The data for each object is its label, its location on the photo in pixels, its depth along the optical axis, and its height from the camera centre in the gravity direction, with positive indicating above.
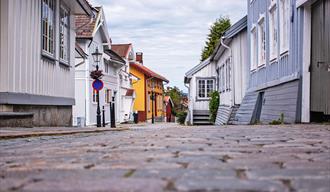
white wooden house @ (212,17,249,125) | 21.16 +1.72
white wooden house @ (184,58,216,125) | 32.38 +1.53
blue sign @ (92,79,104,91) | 20.25 +0.87
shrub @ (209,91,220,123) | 28.57 +0.09
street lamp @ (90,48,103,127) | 20.43 +1.26
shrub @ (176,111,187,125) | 35.21 -0.76
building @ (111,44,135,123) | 41.59 +1.66
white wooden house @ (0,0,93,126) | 9.20 +1.01
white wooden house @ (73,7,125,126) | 28.10 +2.28
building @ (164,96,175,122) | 62.24 -0.34
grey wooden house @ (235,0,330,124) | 9.98 +1.06
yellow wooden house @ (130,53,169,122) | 53.09 +1.80
